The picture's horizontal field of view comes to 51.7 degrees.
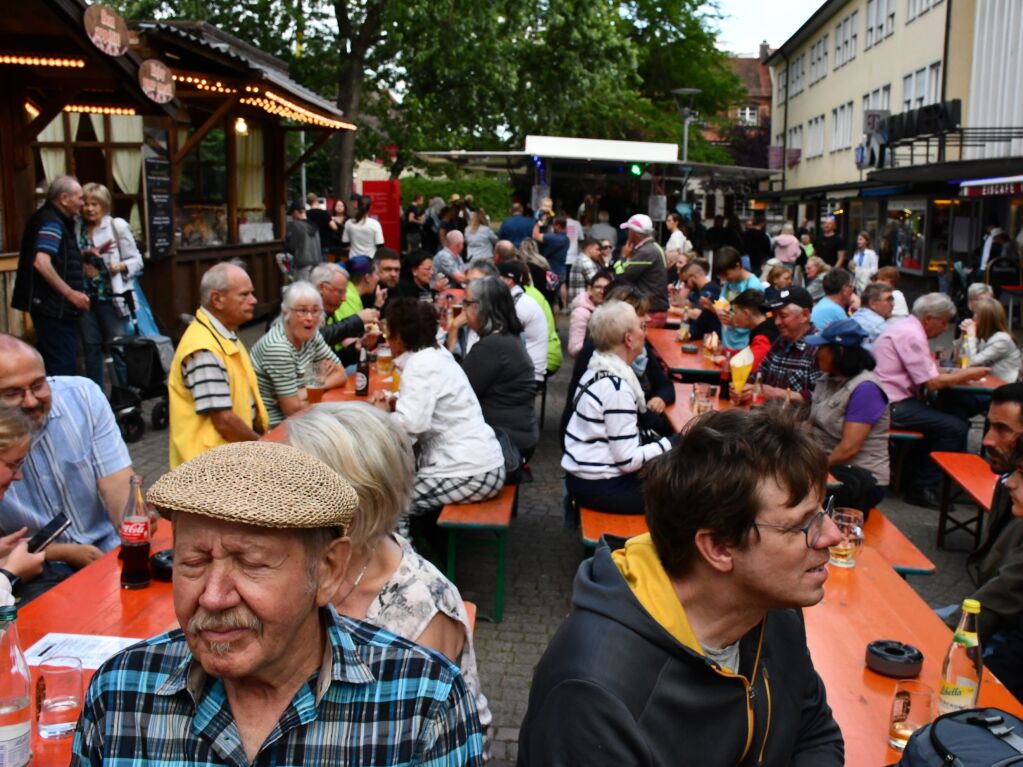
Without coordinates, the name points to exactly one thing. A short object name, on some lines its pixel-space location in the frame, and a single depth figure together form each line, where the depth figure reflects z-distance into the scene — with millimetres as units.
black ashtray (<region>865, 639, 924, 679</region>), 3018
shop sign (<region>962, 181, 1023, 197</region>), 18469
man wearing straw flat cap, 1579
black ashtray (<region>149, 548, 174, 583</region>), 3443
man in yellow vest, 4996
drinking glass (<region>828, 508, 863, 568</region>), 3875
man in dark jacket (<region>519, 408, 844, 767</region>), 2004
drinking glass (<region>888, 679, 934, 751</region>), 2748
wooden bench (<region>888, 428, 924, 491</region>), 7738
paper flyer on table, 2812
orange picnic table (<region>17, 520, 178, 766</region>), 3062
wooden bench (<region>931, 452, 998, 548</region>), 5777
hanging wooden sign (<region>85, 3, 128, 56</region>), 8648
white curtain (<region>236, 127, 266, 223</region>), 16734
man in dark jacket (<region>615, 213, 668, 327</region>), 10688
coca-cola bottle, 3371
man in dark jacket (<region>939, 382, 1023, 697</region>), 3617
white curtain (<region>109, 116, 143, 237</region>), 12781
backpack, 1988
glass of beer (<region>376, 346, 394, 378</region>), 7016
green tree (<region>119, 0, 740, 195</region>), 21656
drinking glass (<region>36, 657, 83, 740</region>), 2461
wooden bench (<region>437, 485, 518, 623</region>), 5199
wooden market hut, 9625
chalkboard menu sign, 11852
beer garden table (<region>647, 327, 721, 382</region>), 8531
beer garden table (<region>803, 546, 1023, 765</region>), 2775
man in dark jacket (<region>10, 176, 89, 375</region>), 8320
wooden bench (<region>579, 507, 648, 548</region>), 5066
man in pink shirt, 7719
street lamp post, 27875
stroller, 8672
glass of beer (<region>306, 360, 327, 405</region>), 6387
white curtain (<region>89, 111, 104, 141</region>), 12672
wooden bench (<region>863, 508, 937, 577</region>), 4316
